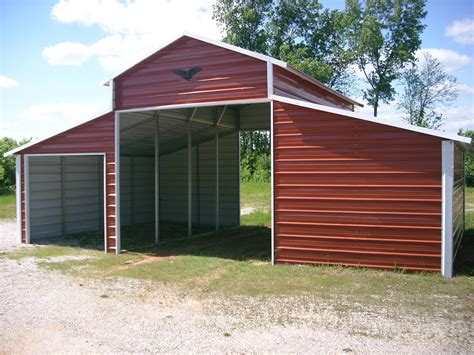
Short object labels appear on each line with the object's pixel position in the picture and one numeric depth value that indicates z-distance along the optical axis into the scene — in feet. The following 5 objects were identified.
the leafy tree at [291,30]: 107.96
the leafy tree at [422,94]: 123.85
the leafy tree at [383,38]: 107.45
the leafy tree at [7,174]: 91.91
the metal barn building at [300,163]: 27.22
